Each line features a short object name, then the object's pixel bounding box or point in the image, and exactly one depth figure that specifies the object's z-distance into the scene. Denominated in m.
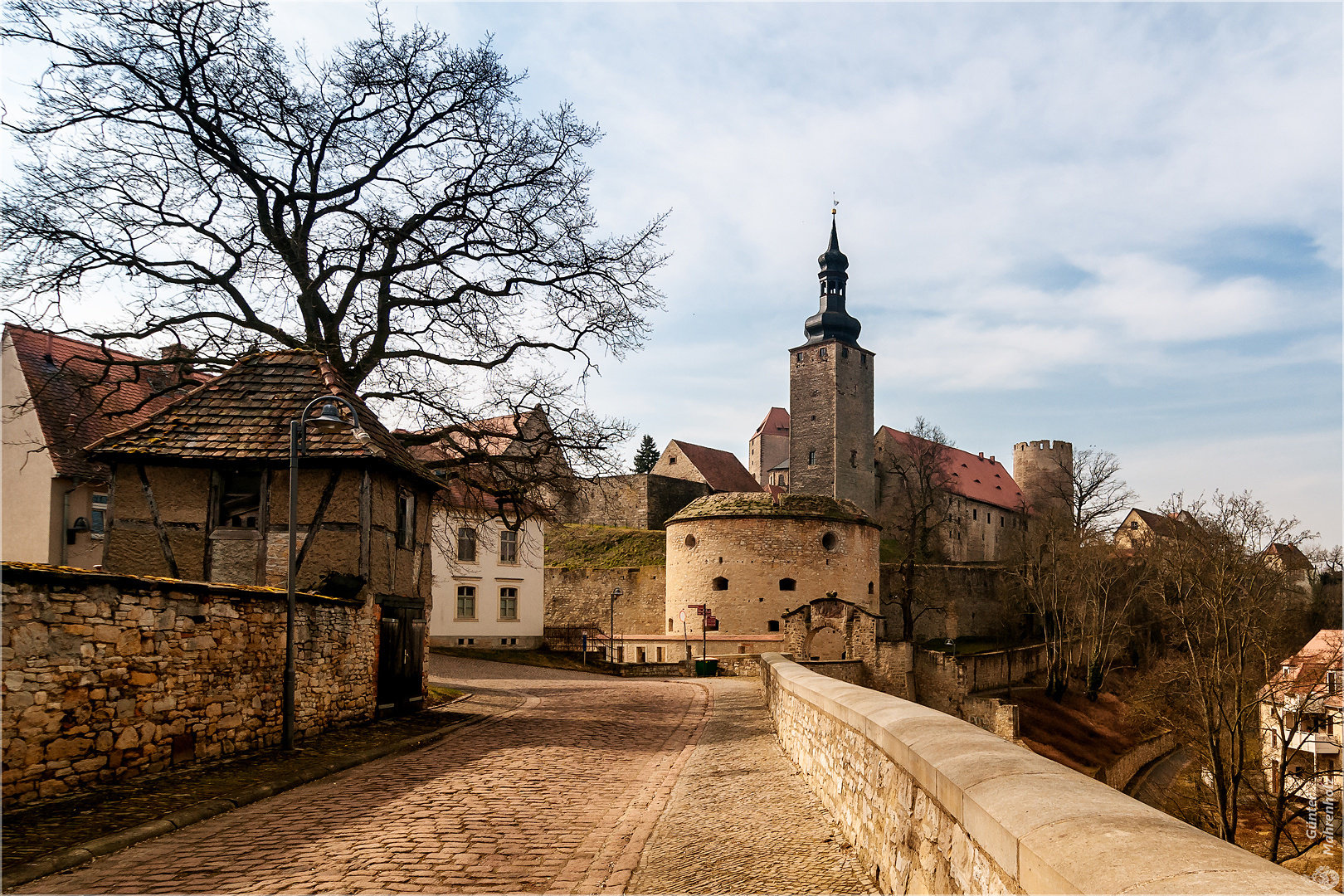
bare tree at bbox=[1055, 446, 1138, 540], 51.50
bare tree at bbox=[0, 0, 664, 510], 14.30
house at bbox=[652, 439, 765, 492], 65.44
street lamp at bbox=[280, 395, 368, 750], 10.38
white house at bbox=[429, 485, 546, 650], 35.38
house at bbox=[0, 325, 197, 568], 19.53
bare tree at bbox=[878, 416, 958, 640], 55.47
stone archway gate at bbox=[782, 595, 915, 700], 32.47
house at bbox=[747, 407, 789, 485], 78.38
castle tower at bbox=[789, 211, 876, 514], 60.09
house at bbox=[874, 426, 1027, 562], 63.38
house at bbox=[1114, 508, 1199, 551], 30.69
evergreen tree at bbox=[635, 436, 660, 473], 75.03
